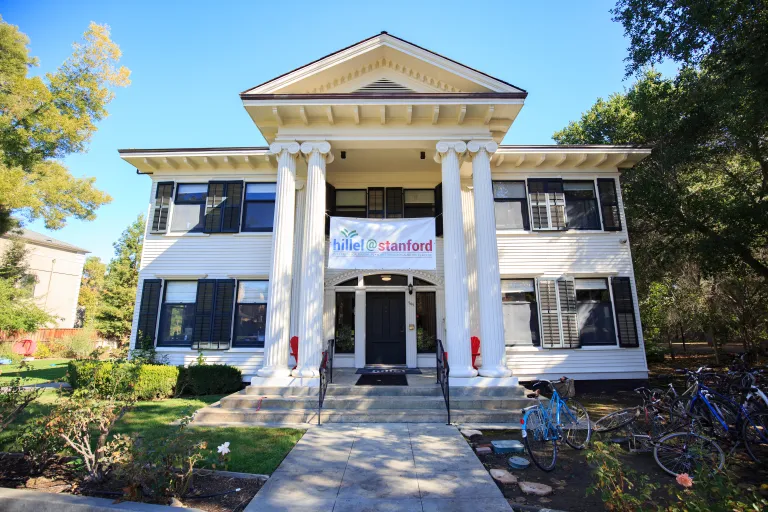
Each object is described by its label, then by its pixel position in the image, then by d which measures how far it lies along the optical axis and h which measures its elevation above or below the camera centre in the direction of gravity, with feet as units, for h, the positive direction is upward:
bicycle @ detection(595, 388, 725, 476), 14.73 -4.61
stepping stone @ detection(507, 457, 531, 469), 16.12 -5.51
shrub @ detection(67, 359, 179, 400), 29.53 -3.25
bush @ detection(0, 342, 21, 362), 60.49 -2.43
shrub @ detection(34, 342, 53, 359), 79.63 -2.90
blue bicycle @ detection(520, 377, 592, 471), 17.25 -4.47
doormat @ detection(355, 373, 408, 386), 27.94 -3.45
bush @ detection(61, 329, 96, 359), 76.13 -1.06
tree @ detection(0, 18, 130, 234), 49.60 +29.29
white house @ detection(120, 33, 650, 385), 30.22 +11.06
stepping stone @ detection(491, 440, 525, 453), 17.94 -5.35
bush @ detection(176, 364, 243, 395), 32.07 -3.60
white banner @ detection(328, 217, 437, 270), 28.89 +7.12
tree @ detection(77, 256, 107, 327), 128.06 +21.64
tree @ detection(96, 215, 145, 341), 91.81 +9.01
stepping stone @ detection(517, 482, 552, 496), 13.53 -5.61
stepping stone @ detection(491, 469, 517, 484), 14.69 -5.62
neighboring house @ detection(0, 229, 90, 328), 106.47 +19.87
